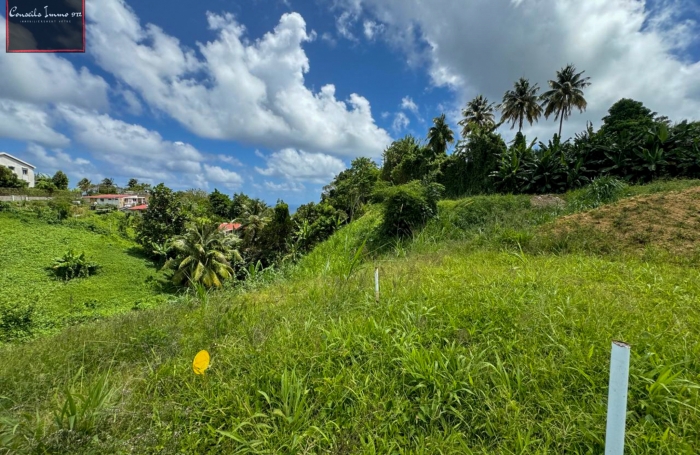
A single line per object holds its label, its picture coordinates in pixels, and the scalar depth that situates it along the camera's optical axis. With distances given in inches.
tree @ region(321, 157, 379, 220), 788.6
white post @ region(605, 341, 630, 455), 40.3
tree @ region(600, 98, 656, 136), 763.6
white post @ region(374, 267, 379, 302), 118.6
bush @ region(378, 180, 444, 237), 353.7
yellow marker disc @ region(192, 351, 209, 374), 73.8
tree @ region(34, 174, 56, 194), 1531.4
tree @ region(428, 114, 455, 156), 970.1
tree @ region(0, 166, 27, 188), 1341.0
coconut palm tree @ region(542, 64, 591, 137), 940.6
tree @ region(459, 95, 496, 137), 1123.3
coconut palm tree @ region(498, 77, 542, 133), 987.9
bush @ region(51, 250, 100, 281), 679.1
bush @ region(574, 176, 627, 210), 294.1
